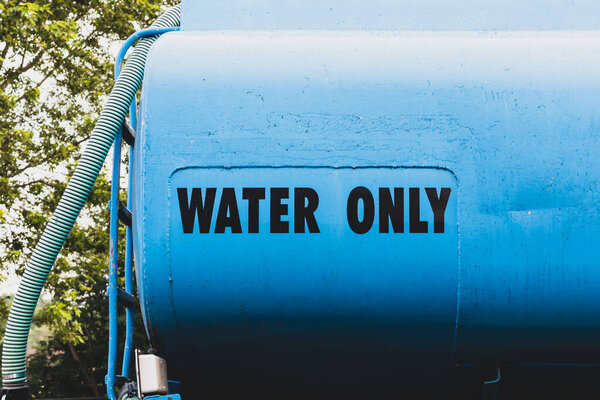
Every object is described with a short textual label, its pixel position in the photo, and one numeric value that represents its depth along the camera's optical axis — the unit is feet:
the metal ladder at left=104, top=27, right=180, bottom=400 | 8.79
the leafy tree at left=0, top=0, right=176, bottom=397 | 31.01
